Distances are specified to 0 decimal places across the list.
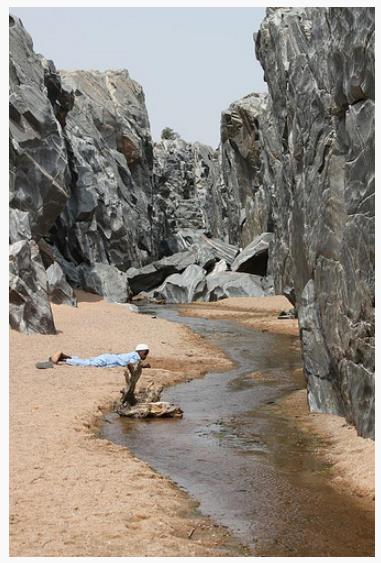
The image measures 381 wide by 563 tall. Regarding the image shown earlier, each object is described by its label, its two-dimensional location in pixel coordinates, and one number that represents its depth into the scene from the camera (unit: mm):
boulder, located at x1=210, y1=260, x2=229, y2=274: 61812
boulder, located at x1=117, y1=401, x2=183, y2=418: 15516
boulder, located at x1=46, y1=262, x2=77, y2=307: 35588
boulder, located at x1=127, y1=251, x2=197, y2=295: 60344
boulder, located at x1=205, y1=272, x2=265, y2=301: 54906
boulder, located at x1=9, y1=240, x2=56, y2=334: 25281
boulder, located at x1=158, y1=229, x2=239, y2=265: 65188
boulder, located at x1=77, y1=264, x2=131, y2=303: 46312
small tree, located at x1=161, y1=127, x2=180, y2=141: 126750
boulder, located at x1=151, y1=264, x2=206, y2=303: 56188
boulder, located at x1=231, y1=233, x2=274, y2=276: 57031
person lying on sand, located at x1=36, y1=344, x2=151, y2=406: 19906
